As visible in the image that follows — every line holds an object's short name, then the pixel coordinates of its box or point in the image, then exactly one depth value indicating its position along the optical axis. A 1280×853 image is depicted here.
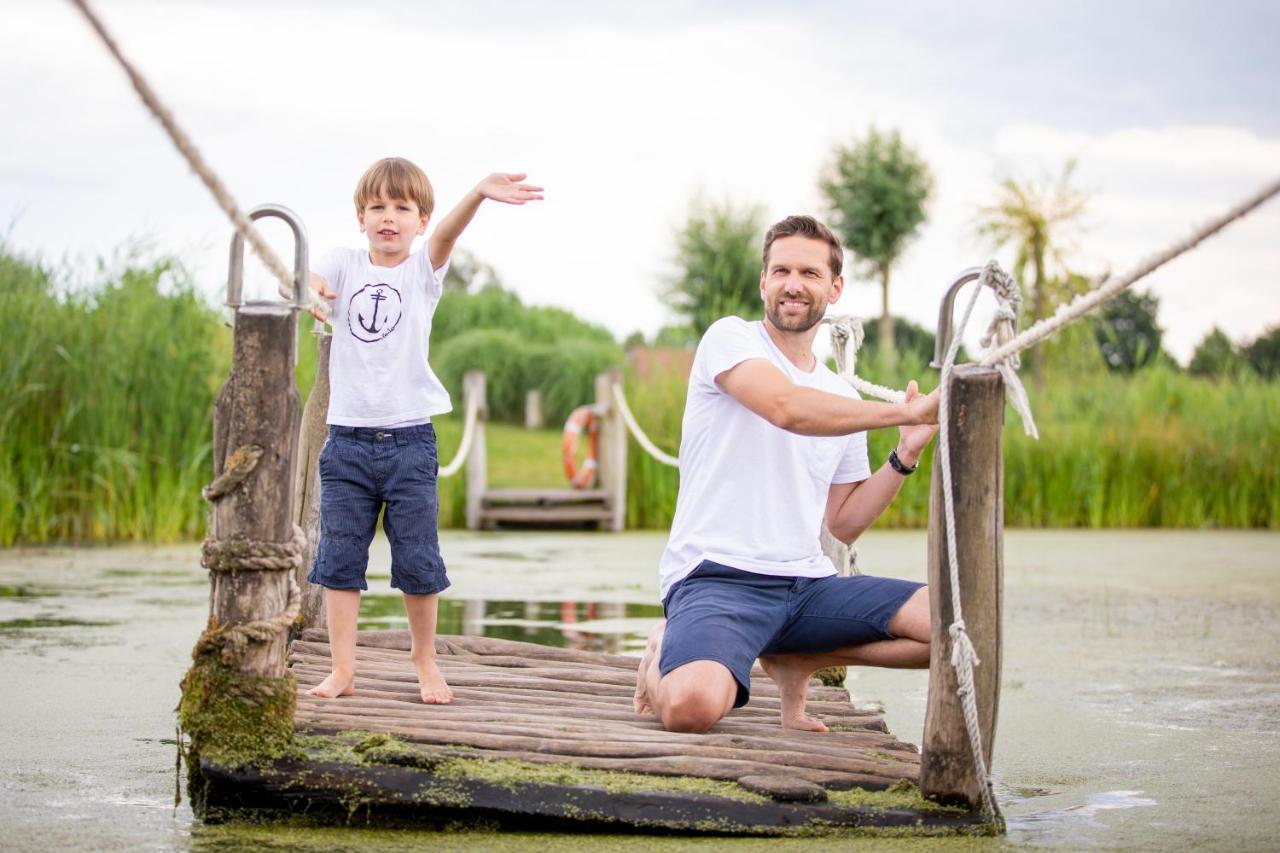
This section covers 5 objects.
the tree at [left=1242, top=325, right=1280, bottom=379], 35.03
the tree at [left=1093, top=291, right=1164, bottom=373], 37.22
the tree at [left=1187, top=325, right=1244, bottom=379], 31.28
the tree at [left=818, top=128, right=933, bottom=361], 25.86
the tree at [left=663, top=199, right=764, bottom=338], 25.47
